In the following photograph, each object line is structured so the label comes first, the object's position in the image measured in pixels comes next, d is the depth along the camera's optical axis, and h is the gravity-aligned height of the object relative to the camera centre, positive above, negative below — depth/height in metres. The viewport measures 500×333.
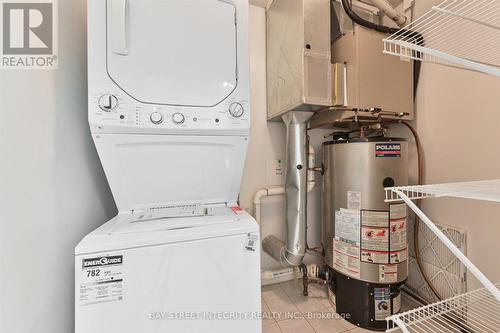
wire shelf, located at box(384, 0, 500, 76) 1.00 +0.78
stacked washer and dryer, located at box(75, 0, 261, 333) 0.60 -0.01
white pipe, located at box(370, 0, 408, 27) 1.36 +1.04
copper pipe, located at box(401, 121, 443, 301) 1.38 -0.40
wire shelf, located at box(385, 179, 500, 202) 0.55 -0.08
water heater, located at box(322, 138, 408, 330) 1.19 -0.41
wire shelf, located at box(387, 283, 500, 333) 1.01 -0.81
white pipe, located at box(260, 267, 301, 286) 1.61 -0.89
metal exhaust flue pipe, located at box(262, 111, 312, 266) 1.43 -0.16
